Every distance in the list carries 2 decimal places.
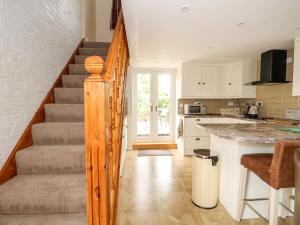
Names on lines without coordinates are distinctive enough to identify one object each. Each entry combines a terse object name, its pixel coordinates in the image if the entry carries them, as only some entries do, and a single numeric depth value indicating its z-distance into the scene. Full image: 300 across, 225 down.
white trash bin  2.12
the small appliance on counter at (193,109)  4.57
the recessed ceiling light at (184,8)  1.78
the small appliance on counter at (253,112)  3.92
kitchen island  1.79
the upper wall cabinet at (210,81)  4.40
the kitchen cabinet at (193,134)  4.25
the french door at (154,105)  5.10
